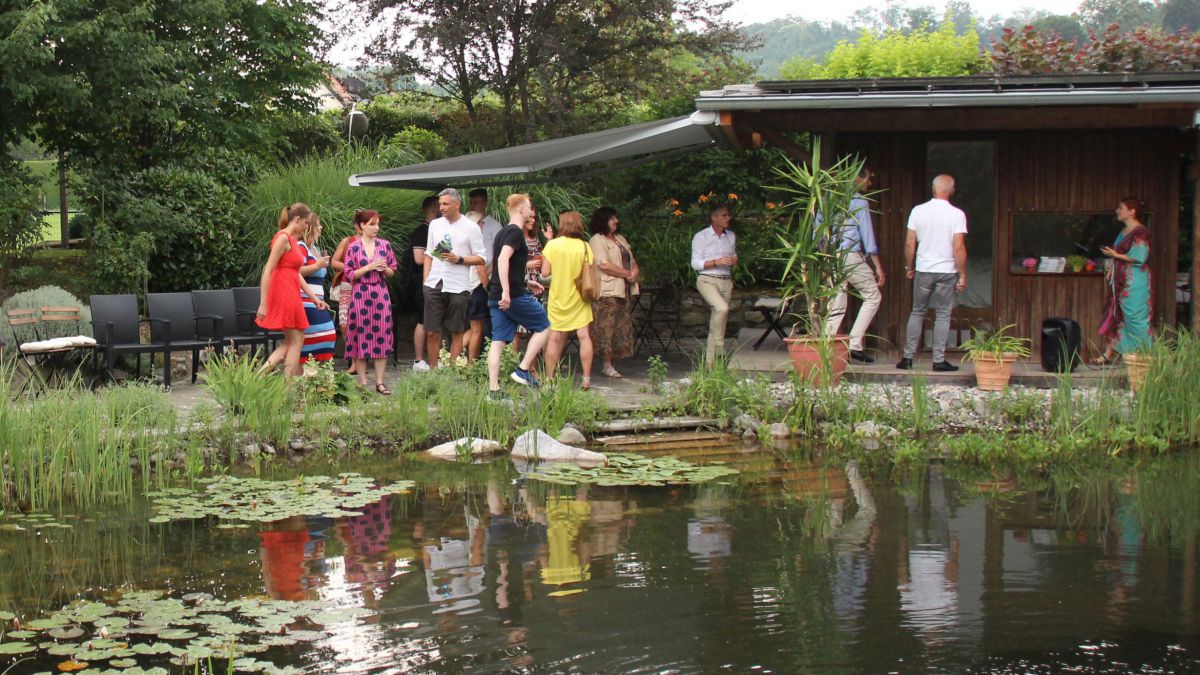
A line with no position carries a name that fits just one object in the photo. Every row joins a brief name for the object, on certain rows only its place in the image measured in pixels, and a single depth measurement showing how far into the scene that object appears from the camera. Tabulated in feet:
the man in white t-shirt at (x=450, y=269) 35.53
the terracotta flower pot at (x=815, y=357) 31.80
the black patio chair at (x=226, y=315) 37.42
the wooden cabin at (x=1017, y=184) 36.81
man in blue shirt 36.06
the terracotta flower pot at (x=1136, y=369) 31.01
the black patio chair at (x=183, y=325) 36.11
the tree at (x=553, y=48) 59.62
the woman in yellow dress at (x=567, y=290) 33.37
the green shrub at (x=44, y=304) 36.35
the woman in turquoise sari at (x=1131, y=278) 35.22
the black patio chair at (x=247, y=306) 38.91
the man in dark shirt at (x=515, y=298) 32.83
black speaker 34.91
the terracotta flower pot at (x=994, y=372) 32.55
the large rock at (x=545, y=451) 28.22
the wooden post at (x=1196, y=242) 35.45
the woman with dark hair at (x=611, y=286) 37.81
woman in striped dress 33.55
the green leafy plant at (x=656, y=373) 34.12
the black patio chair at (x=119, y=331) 34.94
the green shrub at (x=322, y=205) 45.06
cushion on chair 34.14
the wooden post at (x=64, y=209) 58.29
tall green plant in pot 32.40
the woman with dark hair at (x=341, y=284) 36.52
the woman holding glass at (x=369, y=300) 34.63
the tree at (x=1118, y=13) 167.63
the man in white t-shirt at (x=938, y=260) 35.17
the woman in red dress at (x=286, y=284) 32.37
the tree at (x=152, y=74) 43.19
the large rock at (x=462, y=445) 28.86
